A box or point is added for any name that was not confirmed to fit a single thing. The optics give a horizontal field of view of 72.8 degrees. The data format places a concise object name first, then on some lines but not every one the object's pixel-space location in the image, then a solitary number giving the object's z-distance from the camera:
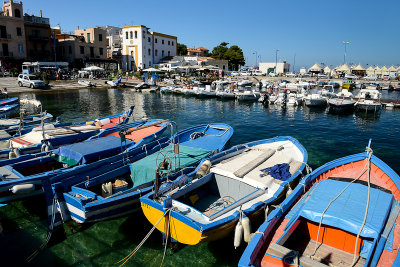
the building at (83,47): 58.28
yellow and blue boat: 7.01
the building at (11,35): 47.38
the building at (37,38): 52.12
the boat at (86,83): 48.75
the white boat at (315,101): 33.78
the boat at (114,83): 50.03
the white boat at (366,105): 30.52
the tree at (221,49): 88.47
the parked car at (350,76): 73.47
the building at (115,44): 68.94
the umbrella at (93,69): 53.16
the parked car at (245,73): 70.53
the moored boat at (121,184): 8.13
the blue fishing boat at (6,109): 22.56
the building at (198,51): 93.88
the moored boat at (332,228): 5.75
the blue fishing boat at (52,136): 11.66
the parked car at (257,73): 79.59
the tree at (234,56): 83.94
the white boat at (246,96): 38.72
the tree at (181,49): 88.41
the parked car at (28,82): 42.03
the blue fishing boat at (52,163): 8.53
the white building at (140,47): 64.94
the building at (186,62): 65.25
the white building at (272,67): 97.12
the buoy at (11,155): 10.79
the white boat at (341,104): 31.34
